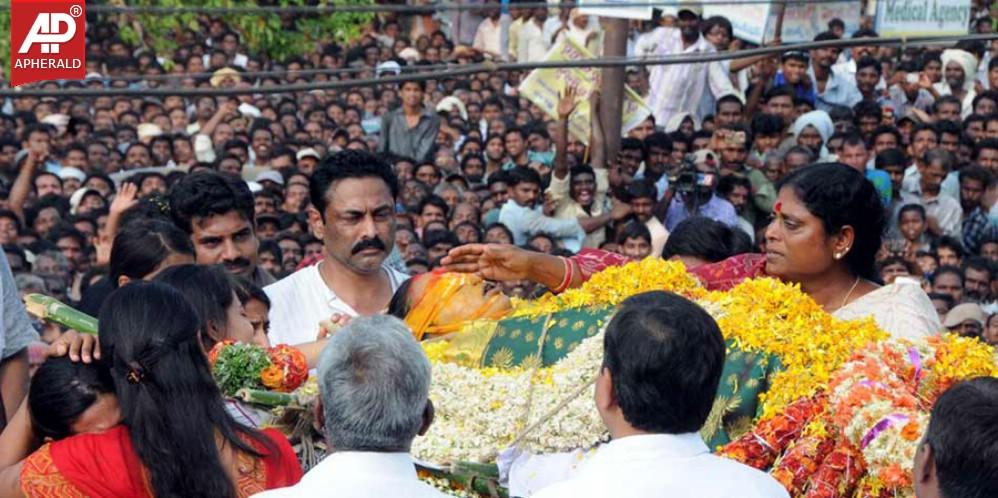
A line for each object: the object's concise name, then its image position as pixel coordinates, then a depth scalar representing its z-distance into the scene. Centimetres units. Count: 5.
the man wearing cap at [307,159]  1384
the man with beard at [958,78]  1548
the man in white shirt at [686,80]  1470
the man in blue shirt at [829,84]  1485
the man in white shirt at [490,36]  1886
